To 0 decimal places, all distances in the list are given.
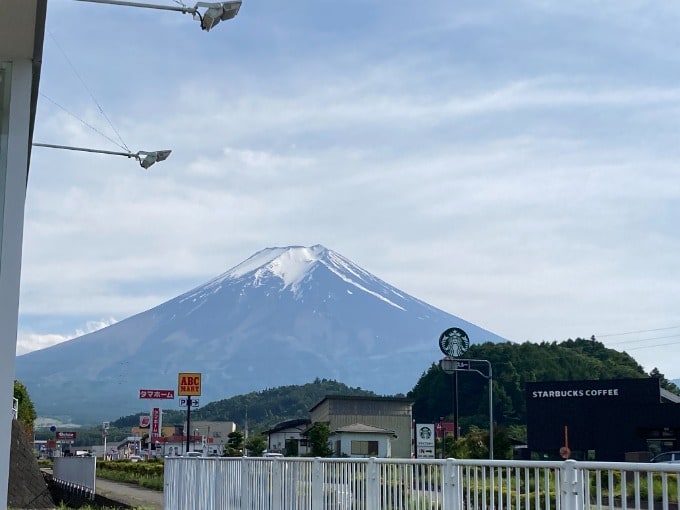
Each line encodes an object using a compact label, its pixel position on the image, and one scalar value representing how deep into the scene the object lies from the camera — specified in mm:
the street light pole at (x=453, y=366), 41091
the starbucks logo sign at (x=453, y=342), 48281
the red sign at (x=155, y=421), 81875
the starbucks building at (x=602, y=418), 63562
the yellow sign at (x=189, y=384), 47094
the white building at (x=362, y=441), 65938
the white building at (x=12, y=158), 7785
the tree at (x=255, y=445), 78325
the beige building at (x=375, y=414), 89538
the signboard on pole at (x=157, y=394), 64750
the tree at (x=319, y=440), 63344
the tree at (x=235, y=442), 79500
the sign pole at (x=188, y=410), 40781
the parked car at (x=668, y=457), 31753
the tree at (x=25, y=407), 64363
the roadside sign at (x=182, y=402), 50394
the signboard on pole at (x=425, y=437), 31797
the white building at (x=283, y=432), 100438
